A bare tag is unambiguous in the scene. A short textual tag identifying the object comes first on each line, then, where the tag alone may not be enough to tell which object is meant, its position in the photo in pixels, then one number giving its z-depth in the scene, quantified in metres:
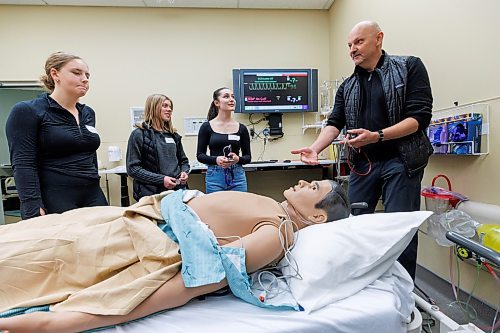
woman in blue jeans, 2.31
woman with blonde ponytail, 1.32
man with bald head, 1.41
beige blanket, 0.79
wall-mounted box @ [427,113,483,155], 1.58
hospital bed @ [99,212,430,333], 0.78
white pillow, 0.87
